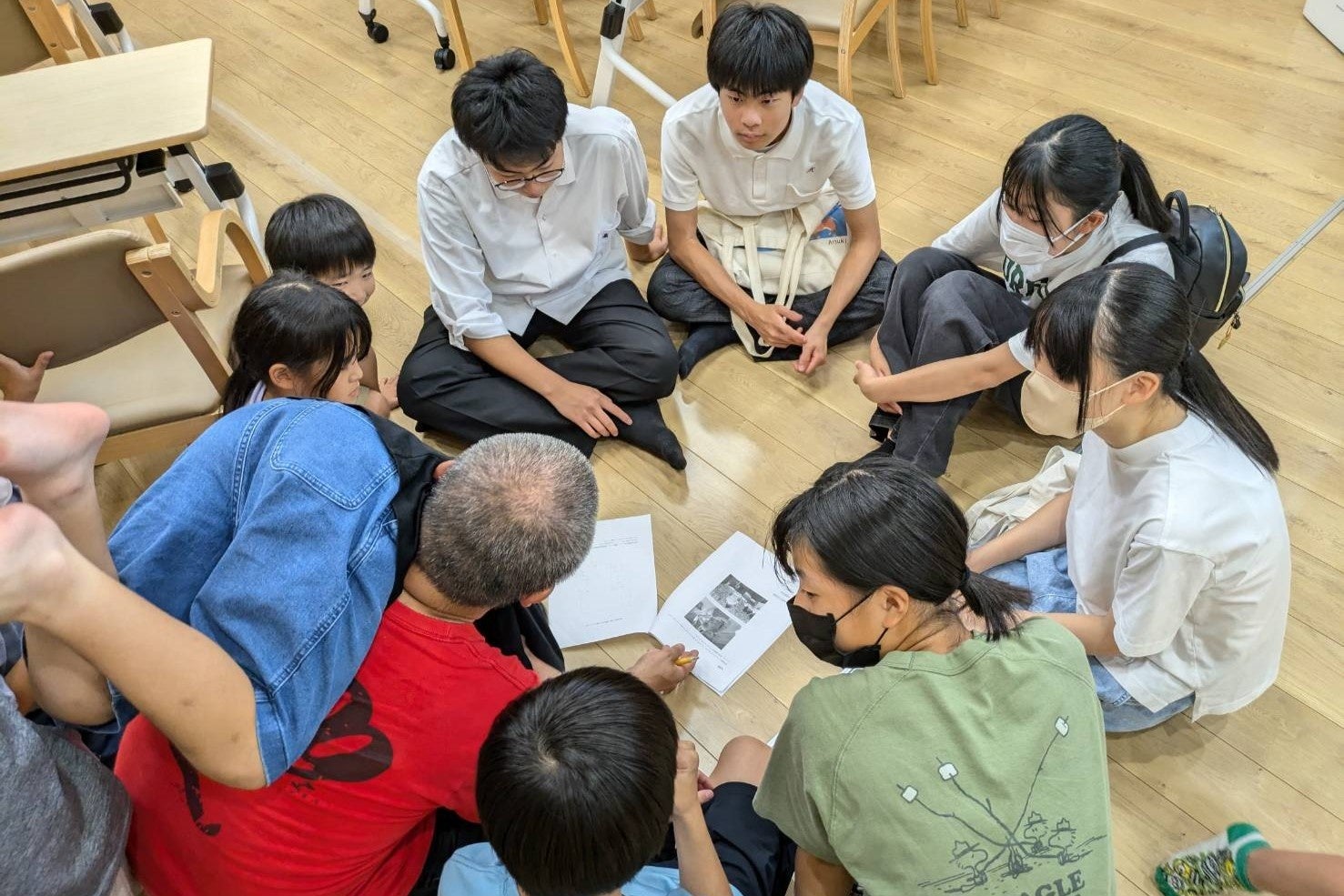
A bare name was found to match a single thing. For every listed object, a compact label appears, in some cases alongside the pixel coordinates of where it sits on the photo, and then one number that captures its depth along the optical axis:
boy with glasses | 2.04
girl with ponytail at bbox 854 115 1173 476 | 1.71
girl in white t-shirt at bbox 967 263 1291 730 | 1.35
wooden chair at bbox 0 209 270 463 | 1.70
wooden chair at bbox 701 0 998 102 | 2.76
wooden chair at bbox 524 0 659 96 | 3.21
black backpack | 1.75
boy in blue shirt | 0.98
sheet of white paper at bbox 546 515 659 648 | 1.88
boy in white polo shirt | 1.97
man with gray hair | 1.10
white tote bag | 2.33
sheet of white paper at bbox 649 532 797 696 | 1.82
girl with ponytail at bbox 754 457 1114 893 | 1.02
